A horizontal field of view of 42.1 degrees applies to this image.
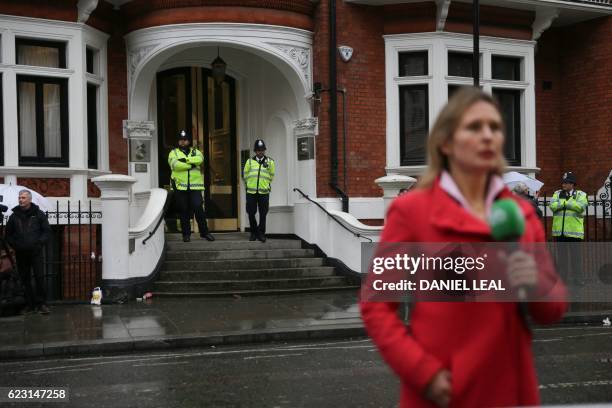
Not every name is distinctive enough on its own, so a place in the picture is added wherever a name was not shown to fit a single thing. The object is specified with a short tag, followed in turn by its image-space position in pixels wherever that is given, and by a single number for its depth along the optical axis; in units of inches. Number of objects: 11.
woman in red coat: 95.1
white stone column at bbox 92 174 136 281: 502.0
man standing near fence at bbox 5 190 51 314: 452.4
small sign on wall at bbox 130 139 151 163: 613.0
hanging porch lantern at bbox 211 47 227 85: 612.4
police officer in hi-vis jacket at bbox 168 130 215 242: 570.3
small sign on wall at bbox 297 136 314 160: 615.8
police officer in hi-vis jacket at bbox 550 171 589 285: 540.1
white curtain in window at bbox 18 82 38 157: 568.4
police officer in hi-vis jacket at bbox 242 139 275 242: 585.9
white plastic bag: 489.7
